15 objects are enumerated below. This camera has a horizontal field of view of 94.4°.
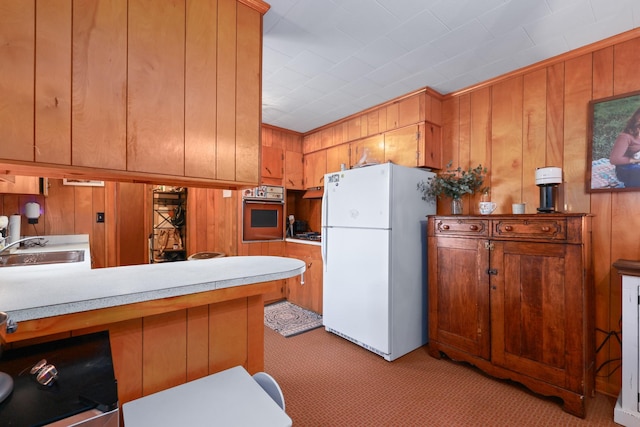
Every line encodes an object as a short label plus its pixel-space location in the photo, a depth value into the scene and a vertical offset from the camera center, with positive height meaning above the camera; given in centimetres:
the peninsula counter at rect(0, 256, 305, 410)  86 -32
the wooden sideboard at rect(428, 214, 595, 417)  182 -59
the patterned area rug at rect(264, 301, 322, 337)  309 -120
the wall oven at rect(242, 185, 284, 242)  374 +0
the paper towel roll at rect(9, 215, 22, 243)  246 -12
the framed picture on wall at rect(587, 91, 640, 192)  196 +48
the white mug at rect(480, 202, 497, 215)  241 +6
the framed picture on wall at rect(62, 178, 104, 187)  301 +32
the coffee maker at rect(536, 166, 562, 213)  211 +21
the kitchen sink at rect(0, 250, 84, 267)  189 -31
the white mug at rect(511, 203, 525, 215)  232 +5
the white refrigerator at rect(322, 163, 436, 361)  248 -40
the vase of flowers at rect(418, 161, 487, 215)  260 +26
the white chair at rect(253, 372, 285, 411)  109 -67
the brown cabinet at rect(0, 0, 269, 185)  101 +51
